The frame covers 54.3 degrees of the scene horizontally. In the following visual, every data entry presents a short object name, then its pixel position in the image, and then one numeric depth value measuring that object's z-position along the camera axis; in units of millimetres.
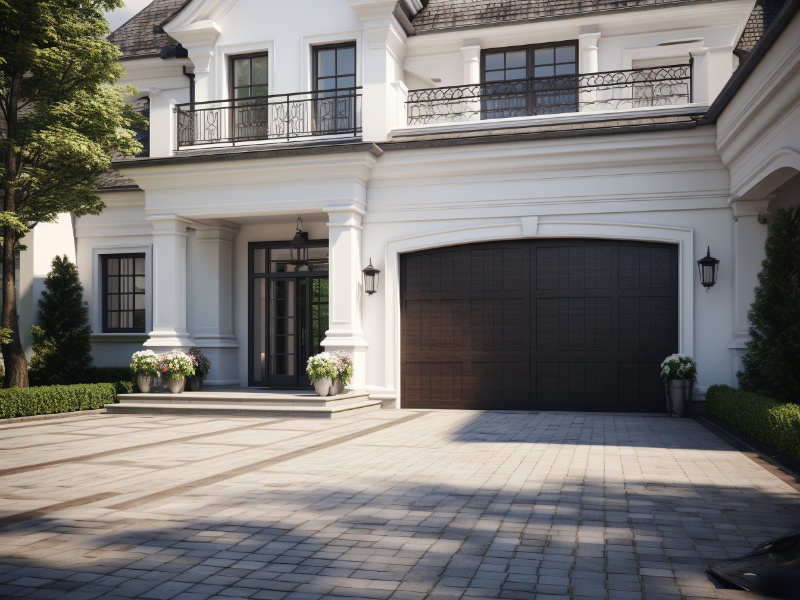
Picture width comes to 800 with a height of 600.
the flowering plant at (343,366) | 14911
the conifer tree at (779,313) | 10266
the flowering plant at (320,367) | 14664
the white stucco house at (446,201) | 14531
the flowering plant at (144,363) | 15680
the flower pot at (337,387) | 14914
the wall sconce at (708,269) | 14051
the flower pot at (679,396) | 13789
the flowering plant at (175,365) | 15602
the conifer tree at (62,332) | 17906
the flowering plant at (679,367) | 13758
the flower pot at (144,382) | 15797
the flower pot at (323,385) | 14711
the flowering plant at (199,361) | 16281
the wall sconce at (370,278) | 15781
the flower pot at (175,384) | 15664
